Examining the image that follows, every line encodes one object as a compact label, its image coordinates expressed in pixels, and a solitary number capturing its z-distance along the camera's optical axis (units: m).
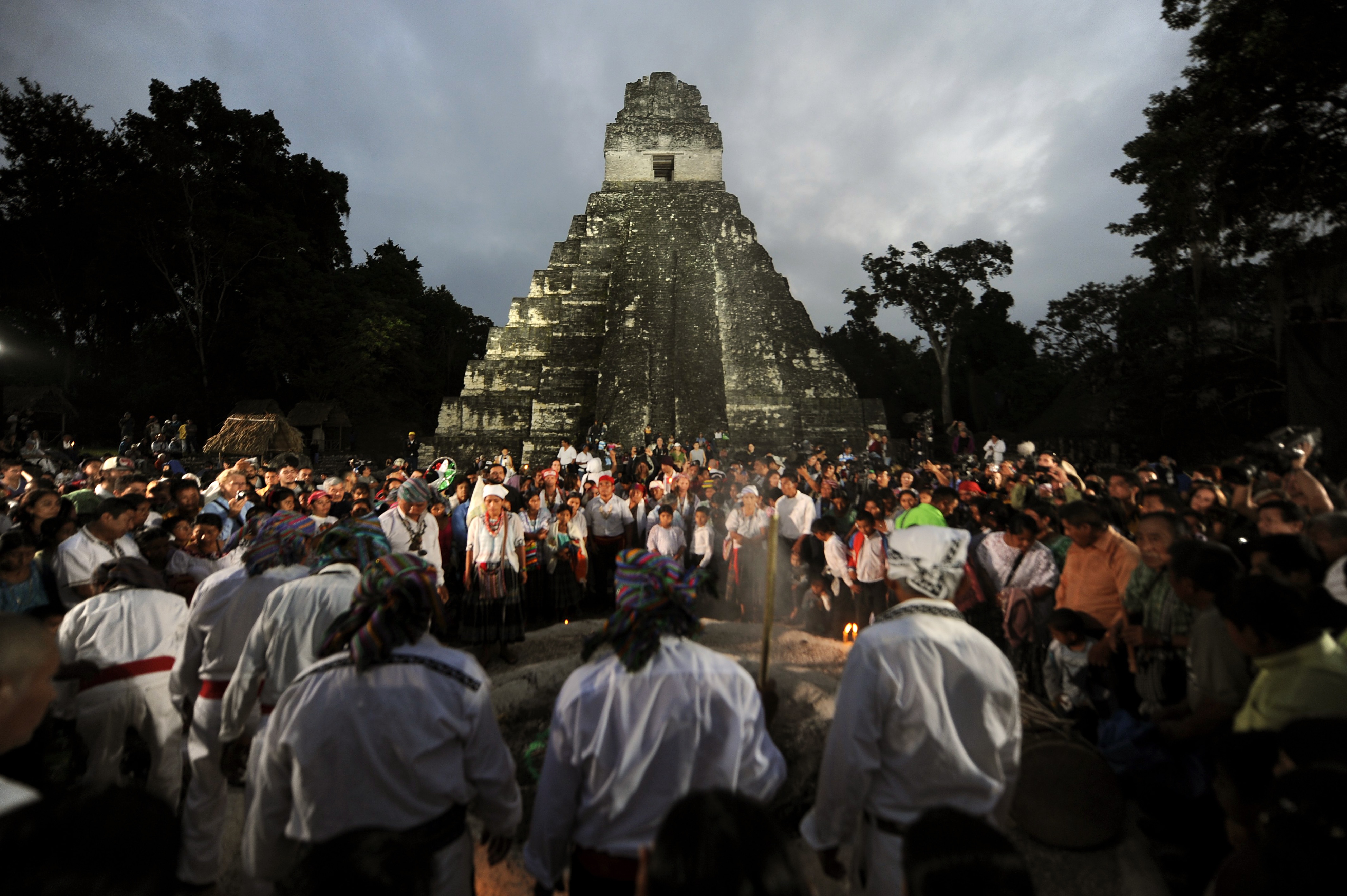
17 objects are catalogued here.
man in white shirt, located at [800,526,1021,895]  2.16
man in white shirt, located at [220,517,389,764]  2.92
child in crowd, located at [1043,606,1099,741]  4.05
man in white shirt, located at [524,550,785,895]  2.08
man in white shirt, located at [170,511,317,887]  3.26
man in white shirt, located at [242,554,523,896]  2.04
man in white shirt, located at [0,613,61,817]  1.94
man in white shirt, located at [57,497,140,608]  4.11
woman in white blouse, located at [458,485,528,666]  6.38
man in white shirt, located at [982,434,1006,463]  13.97
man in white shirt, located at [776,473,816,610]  7.54
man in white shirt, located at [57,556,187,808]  3.21
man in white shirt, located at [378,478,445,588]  5.63
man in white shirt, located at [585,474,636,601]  8.42
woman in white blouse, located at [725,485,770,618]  7.79
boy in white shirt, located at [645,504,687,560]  7.59
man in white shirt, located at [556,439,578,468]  13.07
